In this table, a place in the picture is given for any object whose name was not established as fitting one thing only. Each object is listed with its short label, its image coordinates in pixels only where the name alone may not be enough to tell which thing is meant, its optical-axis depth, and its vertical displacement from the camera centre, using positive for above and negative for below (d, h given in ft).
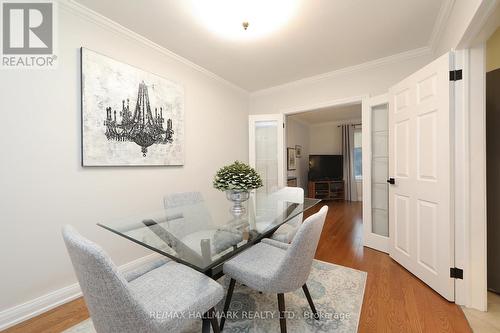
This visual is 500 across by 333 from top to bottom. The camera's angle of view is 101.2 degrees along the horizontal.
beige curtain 20.95 +0.47
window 20.86 +1.08
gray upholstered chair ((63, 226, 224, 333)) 2.36 -1.89
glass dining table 3.88 -1.53
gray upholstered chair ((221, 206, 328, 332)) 3.62 -2.11
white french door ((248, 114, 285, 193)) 11.81 +1.10
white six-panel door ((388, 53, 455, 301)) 5.53 -0.29
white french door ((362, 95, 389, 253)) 9.04 -0.29
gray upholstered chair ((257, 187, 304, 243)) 6.25 -1.53
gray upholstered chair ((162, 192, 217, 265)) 3.90 -1.55
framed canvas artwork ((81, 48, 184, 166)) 6.12 +1.77
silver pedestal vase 6.39 -1.08
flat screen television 20.72 -0.13
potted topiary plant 6.16 -0.45
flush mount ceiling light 5.75 +4.57
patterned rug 4.63 -3.63
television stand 20.31 -2.38
